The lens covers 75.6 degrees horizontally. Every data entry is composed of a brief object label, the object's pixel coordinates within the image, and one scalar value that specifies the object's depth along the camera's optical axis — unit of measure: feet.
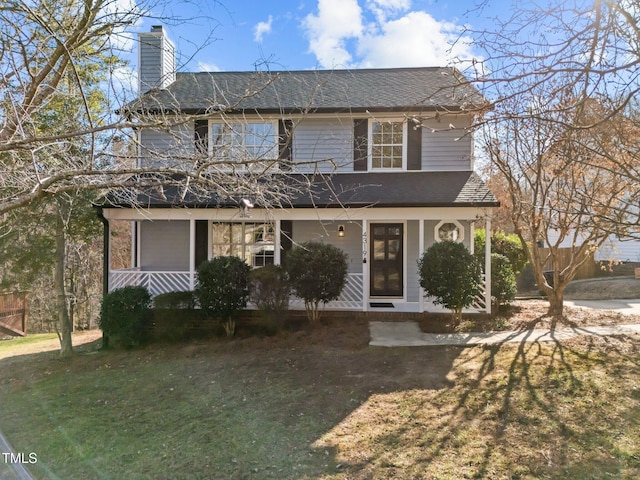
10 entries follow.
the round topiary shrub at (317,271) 28.68
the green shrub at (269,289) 28.63
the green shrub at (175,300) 29.17
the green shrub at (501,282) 33.91
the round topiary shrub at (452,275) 27.86
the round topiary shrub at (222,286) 28.53
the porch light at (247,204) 11.83
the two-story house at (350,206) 32.50
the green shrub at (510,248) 41.78
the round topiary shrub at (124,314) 28.25
